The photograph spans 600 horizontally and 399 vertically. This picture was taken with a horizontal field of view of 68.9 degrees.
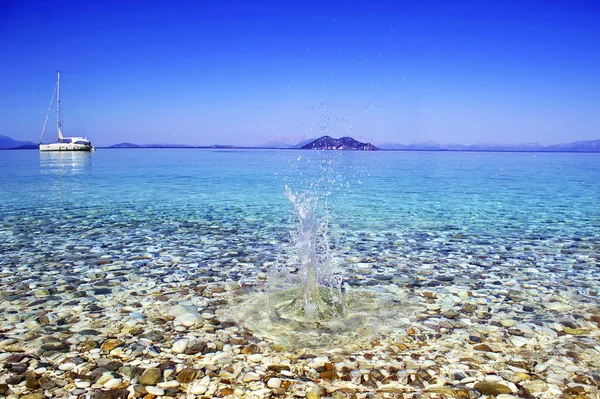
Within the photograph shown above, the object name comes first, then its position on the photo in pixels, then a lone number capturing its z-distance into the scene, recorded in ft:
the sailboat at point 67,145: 392.88
